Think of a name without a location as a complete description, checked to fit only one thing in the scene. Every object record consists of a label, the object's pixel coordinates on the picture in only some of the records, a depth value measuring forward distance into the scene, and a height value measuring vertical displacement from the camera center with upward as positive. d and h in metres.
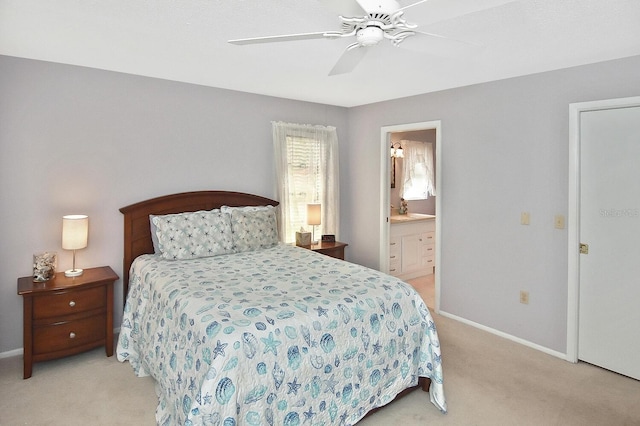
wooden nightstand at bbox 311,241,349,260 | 4.39 -0.45
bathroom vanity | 5.16 -0.51
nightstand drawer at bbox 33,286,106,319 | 2.80 -0.71
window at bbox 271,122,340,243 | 4.46 +0.42
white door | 2.82 -0.22
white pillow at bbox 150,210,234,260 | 3.32 -0.23
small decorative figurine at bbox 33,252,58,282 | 2.96 -0.45
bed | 1.87 -0.71
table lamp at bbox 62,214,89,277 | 3.02 -0.20
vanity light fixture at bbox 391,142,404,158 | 5.83 +0.88
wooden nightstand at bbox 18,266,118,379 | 2.77 -0.81
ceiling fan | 1.65 +0.87
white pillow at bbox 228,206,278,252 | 3.66 -0.19
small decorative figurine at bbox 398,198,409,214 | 5.88 +0.03
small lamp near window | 4.50 -0.06
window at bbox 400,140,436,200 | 6.00 +0.60
